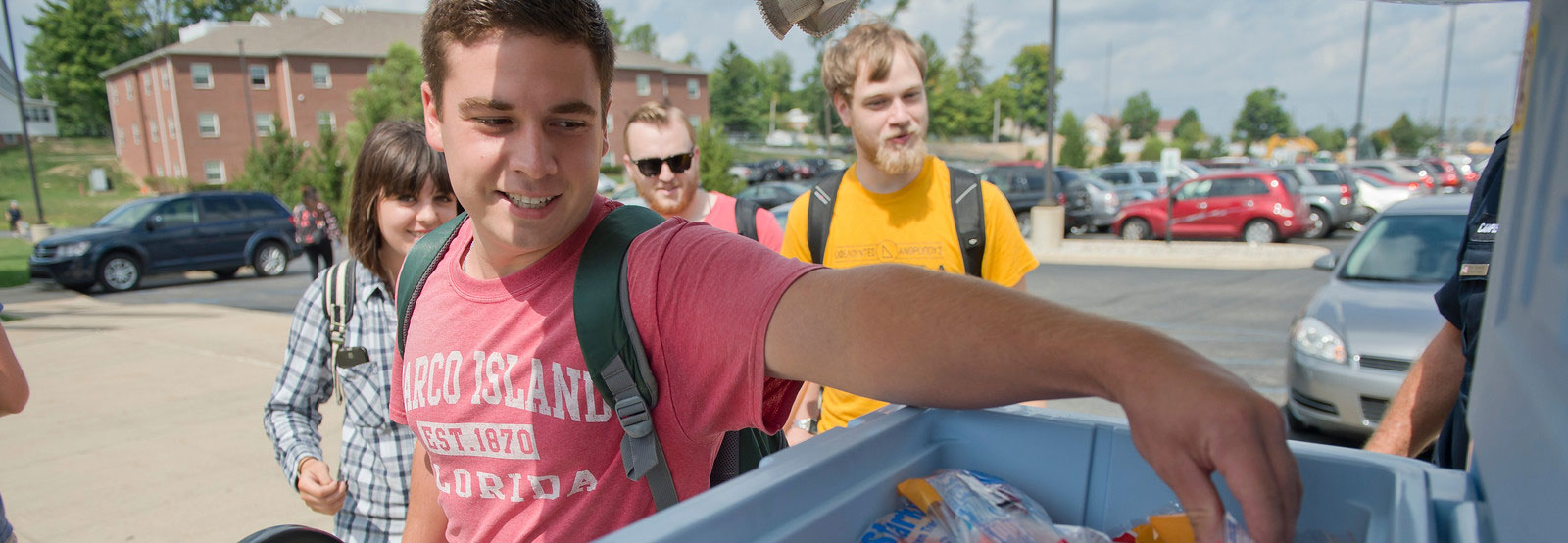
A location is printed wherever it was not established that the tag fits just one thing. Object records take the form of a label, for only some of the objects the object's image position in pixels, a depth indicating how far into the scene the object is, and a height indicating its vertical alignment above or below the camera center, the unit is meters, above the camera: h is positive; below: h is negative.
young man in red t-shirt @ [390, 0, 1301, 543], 0.91 -0.22
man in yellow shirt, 2.63 -0.16
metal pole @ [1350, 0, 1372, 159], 26.40 +2.09
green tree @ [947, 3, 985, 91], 76.44 +7.39
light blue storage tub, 0.91 -0.43
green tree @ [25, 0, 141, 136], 55.59 +7.74
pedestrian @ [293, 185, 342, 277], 11.17 -0.89
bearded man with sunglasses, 3.53 -0.08
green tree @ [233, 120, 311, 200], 30.23 -0.08
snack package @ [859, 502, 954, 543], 1.06 -0.49
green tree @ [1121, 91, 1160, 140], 98.19 +2.82
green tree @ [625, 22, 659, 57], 82.38 +11.06
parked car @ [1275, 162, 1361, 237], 18.23 -1.47
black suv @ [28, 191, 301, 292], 13.84 -1.35
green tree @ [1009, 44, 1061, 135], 82.68 +5.69
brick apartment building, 42.03 +3.99
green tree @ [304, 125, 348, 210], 24.61 -0.33
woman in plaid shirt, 2.19 -0.55
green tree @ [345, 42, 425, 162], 33.38 +3.15
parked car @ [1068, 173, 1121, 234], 19.83 -1.51
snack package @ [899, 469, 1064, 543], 1.03 -0.46
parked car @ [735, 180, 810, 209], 22.62 -1.17
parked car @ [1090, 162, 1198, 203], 22.48 -1.15
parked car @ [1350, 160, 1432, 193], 21.87 -1.02
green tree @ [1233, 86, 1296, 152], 91.56 +2.11
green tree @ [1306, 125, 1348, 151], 94.11 -0.35
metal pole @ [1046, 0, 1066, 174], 15.02 +0.92
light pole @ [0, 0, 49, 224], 18.00 +2.75
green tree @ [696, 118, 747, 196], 24.34 -0.25
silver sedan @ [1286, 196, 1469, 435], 4.53 -1.03
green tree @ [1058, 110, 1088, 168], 49.34 -0.48
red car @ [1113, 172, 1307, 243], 16.38 -1.43
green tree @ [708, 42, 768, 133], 82.06 +5.48
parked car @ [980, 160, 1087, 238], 19.14 -1.01
